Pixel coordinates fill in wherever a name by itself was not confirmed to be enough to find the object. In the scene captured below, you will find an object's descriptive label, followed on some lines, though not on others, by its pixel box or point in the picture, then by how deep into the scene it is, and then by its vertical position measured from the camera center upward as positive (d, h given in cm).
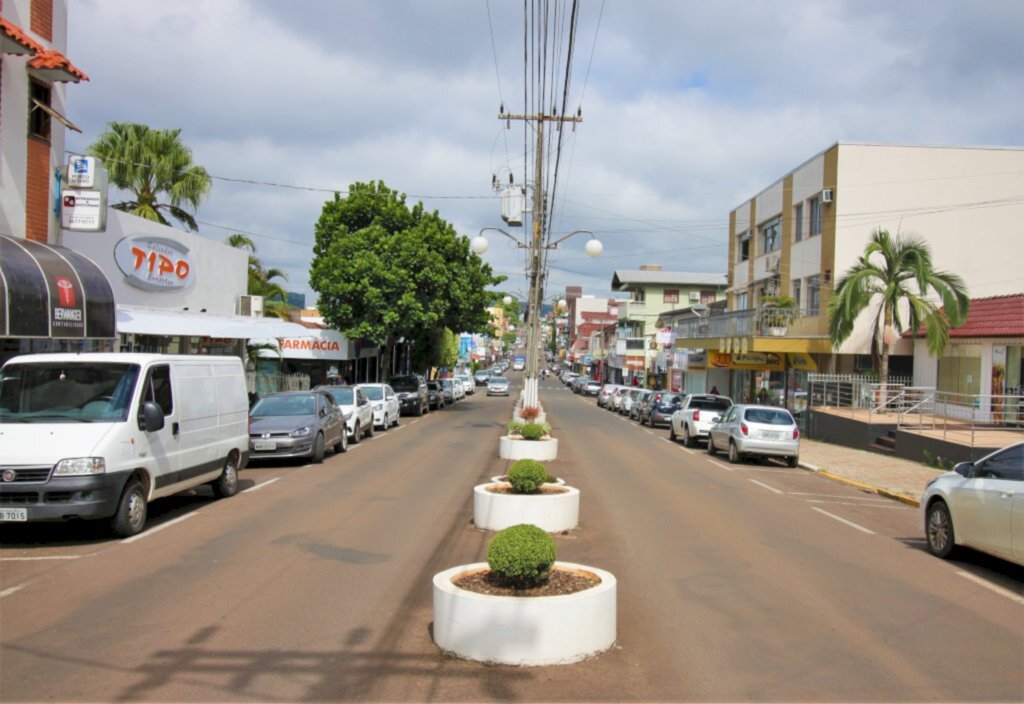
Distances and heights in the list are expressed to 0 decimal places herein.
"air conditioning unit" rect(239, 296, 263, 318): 2895 +103
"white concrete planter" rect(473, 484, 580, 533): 1037 -202
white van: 911 -118
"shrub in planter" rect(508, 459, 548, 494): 1062 -163
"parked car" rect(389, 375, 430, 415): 3764 -227
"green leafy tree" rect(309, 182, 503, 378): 3791 +311
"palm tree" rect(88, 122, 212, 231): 2619 +511
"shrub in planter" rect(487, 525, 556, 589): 593 -147
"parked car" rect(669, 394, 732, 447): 2675 -209
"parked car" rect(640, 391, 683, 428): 3656 -253
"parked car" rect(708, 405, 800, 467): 2114 -208
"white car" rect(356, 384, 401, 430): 2867 -211
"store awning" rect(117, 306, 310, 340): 2034 +28
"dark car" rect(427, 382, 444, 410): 4400 -274
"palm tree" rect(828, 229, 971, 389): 2469 +175
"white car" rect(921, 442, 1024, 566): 851 -160
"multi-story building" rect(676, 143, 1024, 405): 3141 +503
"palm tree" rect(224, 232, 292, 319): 3712 +234
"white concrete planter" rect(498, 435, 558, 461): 1791 -220
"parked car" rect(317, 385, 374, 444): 2322 -190
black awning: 1370 +65
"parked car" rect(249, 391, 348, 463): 1748 -184
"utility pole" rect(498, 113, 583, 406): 2459 +225
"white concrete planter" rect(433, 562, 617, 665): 565 -187
